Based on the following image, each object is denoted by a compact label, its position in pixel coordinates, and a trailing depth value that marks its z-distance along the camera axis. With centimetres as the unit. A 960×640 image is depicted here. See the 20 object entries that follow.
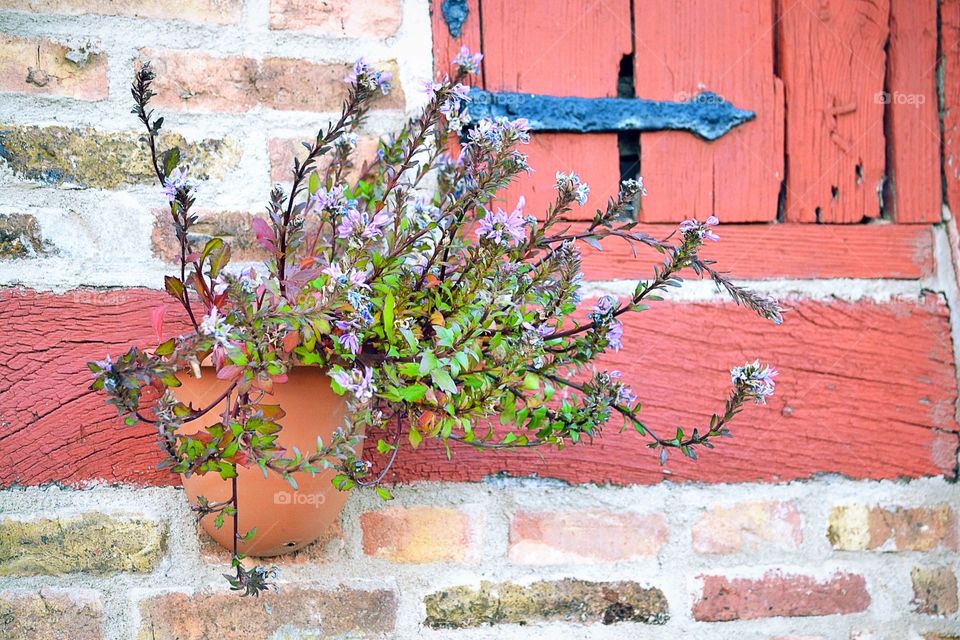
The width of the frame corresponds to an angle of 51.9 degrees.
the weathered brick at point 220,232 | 150
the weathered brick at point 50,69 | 147
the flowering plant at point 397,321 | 115
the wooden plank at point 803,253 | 165
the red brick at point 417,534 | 152
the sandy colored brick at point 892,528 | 168
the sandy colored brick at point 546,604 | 152
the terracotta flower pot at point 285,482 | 127
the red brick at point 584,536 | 157
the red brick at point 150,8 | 149
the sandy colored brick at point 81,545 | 142
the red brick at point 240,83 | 152
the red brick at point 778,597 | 161
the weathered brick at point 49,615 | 140
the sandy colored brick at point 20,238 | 145
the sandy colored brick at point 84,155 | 147
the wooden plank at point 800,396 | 162
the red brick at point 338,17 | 157
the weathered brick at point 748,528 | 163
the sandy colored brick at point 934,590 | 169
